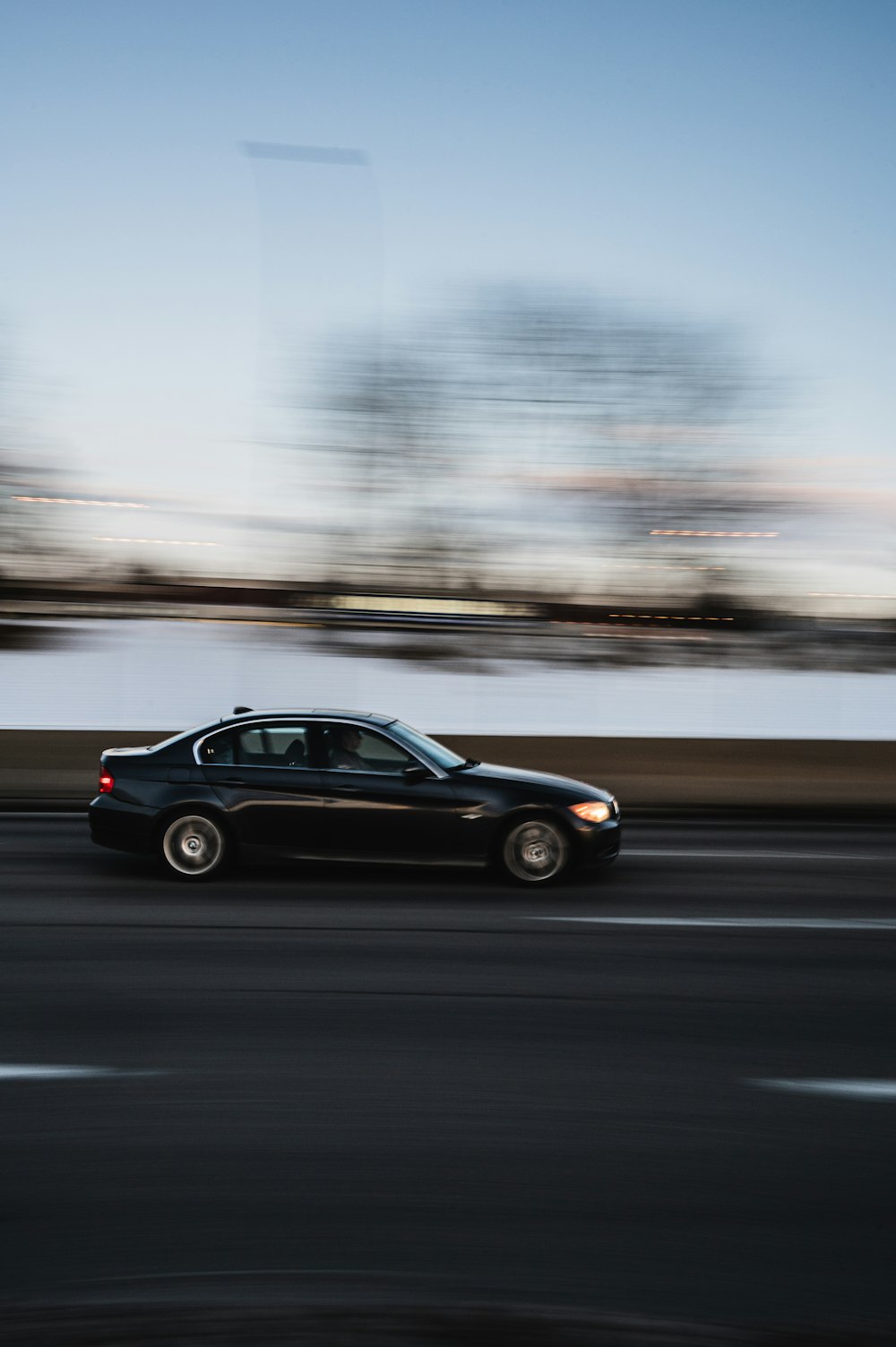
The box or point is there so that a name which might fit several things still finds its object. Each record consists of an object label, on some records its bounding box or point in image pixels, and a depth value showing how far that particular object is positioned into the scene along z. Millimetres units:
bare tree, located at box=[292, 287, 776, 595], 20906
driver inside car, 9453
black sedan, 9266
